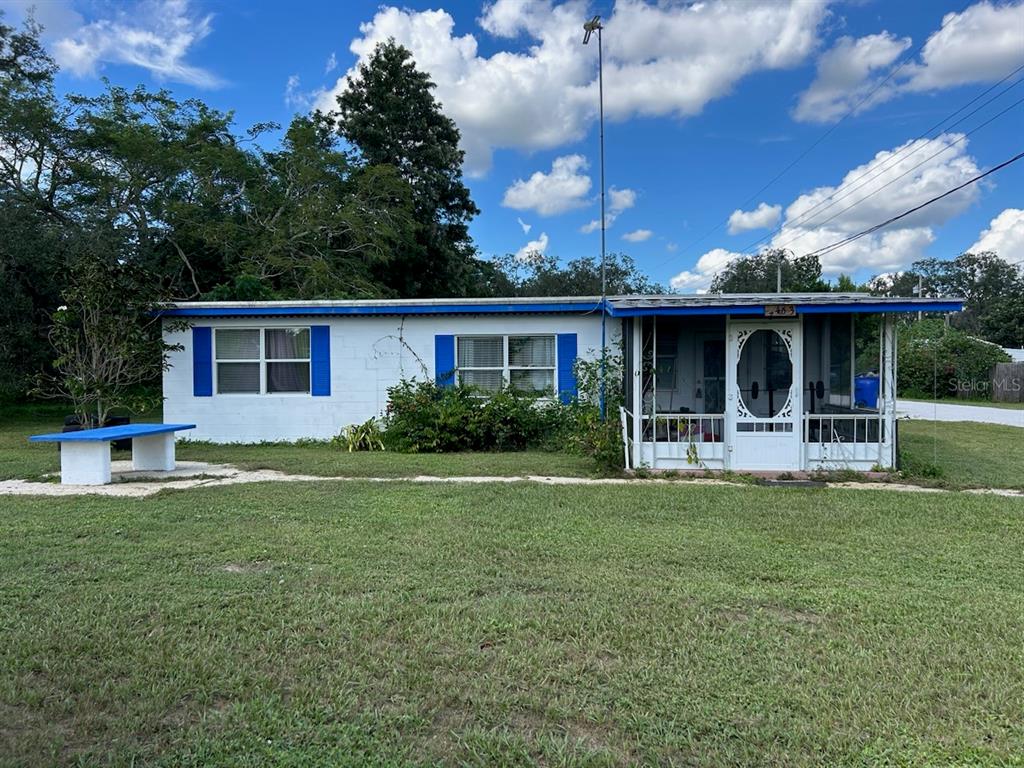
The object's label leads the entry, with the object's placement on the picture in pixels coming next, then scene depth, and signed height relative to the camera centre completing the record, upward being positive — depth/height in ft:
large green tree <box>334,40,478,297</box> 90.02 +33.18
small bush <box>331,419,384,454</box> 36.64 -2.69
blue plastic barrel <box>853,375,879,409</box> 33.53 -0.27
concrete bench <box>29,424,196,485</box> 25.39 -2.37
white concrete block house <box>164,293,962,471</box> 33.42 +1.67
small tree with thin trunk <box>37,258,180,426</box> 35.14 +2.81
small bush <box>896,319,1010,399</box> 79.15 +2.25
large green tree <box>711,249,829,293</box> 138.31 +26.51
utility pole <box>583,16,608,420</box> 35.27 +17.84
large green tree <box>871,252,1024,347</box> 206.62 +34.71
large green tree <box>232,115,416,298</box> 68.95 +18.62
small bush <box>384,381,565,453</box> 35.55 -1.77
